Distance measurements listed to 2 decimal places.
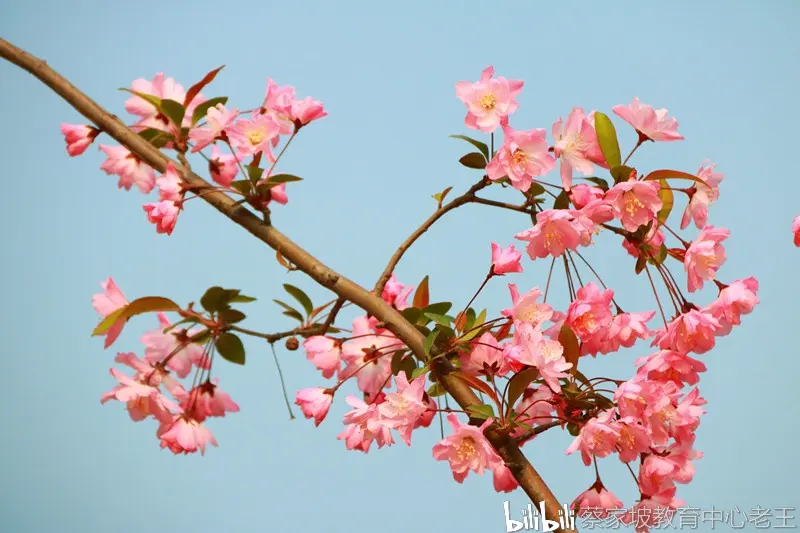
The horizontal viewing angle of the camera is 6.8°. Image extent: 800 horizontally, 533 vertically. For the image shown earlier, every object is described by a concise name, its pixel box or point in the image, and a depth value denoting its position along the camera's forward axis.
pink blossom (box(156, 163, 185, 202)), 4.27
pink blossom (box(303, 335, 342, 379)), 4.29
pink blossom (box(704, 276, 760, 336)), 4.25
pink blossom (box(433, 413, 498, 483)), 4.18
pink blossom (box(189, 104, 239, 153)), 4.30
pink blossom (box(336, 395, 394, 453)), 4.22
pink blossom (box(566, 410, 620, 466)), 4.19
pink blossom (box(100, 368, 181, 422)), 4.26
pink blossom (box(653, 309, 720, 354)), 4.23
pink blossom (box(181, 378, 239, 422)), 4.30
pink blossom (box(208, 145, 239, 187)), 4.39
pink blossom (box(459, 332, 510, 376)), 4.24
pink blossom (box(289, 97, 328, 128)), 4.30
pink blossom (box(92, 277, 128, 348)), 4.28
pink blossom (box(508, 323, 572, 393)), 4.19
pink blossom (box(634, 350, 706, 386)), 4.24
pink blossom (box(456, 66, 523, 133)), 4.22
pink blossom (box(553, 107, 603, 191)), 4.25
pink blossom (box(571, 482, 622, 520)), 4.24
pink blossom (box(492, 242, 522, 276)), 4.25
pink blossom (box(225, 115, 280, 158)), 4.30
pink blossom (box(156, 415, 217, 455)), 4.26
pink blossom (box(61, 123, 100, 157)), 4.33
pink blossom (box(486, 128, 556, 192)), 4.22
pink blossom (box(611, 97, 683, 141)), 4.26
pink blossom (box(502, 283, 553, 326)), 4.22
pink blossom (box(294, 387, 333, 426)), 4.26
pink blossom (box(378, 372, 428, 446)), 4.20
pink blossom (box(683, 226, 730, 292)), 4.26
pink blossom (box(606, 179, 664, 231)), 4.23
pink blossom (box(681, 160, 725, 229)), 4.29
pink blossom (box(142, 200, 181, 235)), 4.27
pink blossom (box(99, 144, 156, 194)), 4.36
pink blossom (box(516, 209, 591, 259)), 4.21
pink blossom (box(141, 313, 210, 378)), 4.29
